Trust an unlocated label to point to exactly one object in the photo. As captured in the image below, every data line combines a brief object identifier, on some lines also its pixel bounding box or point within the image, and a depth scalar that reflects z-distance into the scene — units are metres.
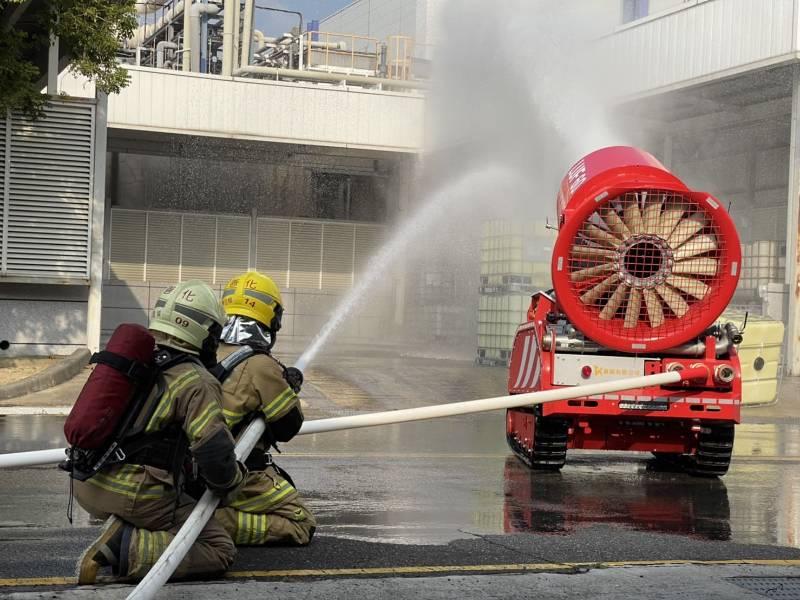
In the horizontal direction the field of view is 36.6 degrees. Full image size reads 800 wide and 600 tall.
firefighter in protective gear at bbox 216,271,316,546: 5.79
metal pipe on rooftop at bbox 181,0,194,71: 33.26
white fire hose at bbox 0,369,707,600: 4.79
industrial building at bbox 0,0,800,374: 19.11
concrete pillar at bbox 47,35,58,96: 18.92
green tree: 15.69
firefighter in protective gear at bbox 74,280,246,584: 5.03
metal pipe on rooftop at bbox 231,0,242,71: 32.06
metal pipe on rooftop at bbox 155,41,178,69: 36.09
